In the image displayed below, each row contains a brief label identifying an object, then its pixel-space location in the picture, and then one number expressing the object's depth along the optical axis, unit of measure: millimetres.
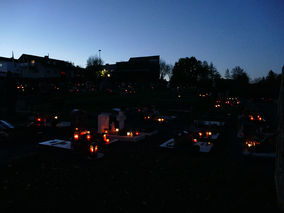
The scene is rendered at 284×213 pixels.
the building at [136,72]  52341
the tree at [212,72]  80188
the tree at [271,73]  86312
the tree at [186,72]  67500
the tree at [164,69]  104625
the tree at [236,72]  98962
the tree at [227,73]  110844
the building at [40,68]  46688
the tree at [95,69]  55512
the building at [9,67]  46812
